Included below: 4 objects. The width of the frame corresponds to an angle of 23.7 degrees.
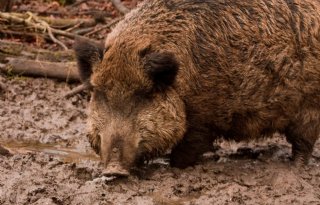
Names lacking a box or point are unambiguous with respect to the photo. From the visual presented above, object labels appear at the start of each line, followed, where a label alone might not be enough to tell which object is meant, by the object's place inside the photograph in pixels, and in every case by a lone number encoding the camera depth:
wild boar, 6.66
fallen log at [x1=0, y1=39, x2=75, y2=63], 10.80
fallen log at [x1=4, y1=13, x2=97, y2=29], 11.98
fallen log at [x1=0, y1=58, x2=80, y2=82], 10.30
